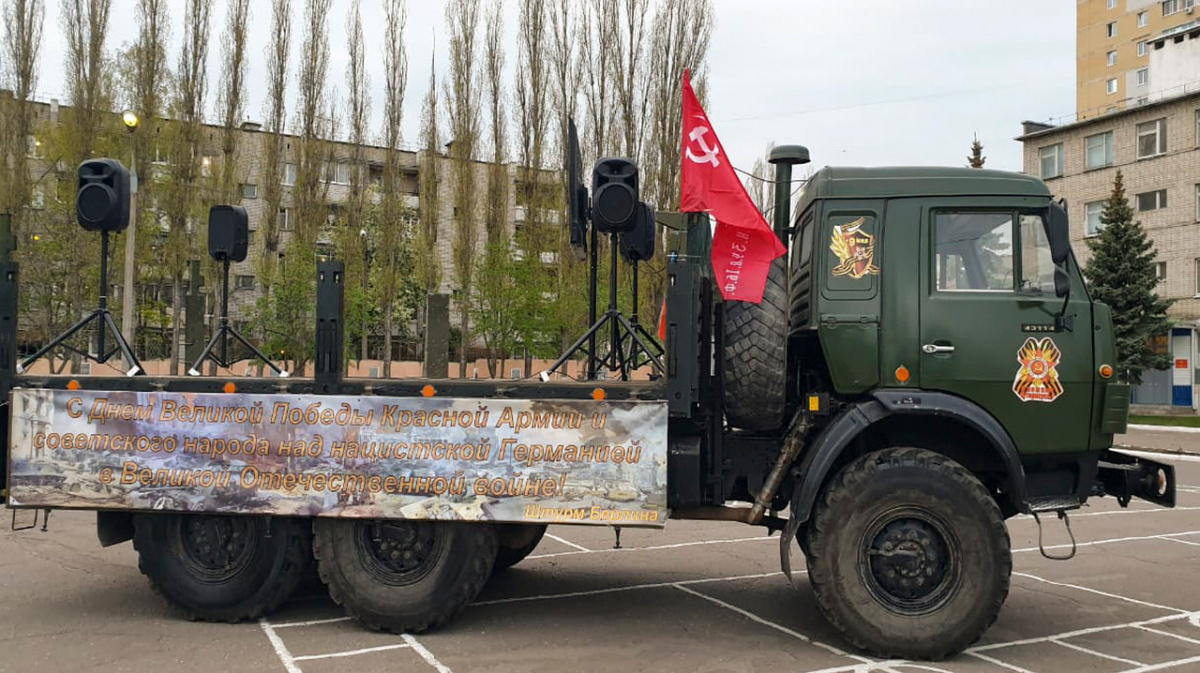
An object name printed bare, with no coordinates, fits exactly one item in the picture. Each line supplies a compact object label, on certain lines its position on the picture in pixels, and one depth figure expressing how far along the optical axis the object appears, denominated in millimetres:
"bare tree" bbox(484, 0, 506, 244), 34281
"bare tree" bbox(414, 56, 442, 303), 34281
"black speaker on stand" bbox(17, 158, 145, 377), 7805
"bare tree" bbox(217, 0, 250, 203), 32906
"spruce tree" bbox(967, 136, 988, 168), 46000
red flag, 6676
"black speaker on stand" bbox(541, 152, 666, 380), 7379
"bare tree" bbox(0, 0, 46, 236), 28922
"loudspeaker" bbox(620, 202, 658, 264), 8914
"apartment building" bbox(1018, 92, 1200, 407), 39750
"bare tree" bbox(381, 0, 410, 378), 34188
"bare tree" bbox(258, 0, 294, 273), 34094
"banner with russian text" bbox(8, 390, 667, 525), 6555
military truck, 6414
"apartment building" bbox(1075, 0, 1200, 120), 63719
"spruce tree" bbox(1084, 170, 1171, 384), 34969
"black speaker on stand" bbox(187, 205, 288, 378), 8844
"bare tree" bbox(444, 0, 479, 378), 34281
